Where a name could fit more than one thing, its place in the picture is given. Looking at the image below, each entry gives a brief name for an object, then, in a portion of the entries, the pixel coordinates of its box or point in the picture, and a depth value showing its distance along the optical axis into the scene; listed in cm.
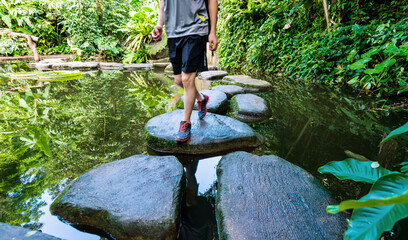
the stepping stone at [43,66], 591
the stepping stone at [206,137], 161
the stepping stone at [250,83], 341
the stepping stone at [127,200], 88
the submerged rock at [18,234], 76
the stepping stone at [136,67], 640
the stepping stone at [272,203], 81
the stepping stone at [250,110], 226
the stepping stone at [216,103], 238
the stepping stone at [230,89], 306
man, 155
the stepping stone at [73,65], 592
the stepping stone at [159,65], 698
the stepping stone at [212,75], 462
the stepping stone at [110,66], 635
